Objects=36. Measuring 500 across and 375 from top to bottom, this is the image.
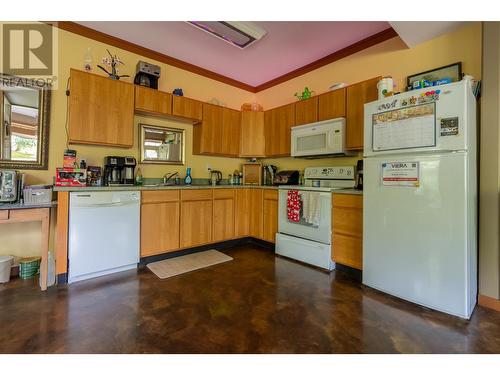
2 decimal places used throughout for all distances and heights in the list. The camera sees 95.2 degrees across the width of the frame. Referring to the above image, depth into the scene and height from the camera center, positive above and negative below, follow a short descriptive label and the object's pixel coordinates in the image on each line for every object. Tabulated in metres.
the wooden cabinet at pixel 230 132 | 3.62 +0.94
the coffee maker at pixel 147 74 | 2.84 +1.45
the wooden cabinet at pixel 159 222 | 2.61 -0.40
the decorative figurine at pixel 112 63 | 2.73 +1.53
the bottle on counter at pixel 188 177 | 3.44 +0.17
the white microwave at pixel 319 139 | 2.78 +0.67
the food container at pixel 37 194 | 2.03 -0.07
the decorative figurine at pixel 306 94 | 3.30 +1.40
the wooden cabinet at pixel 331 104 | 2.83 +1.11
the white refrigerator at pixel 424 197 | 1.65 -0.04
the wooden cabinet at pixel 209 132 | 3.41 +0.86
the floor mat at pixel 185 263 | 2.47 -0.89
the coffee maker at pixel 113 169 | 2.66 +0.22
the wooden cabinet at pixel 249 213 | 3.46 -0.37
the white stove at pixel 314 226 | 2.59 -0.44
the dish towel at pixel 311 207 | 2.66 -0.20
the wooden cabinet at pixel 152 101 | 2.81 +1.11
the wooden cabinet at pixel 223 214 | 3.23 -0.37
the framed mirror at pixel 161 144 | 3.11 +0.63
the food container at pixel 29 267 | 2.24 -0.81
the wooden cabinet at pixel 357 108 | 2.57 +0.98
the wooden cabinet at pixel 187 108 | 3.09 +1.13
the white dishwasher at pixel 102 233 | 2.17 -0.46
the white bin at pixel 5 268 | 2.12 -0.77
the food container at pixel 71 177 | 2.23 +0.10
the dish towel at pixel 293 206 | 2.86 -0.20
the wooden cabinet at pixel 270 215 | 3.24 -0.37
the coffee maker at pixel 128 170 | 2.75 +0.22
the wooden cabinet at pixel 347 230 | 2.34 -0.42
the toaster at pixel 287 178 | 3.40 +0.18
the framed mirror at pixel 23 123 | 2.27 +0.65
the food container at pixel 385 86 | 2.18 +1.01
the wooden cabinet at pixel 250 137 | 3.79 +0.88
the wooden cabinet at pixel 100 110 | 2.42 +0.86
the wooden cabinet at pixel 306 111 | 3.12 +1.12
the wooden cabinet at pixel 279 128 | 3.46 +0.97
